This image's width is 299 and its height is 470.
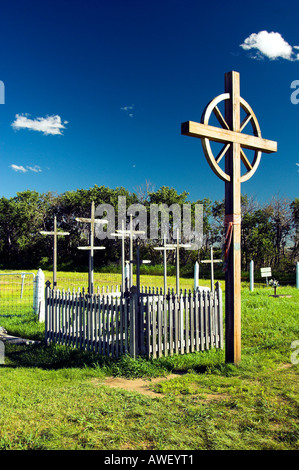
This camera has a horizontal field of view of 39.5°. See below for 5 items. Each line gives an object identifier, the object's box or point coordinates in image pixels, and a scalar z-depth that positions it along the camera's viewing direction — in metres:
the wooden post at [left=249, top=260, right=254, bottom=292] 18.96
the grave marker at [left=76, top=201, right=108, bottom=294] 10.60
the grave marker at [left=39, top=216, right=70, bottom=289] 12.02
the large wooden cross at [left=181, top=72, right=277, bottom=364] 6.59
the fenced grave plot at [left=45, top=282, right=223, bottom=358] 7.25
